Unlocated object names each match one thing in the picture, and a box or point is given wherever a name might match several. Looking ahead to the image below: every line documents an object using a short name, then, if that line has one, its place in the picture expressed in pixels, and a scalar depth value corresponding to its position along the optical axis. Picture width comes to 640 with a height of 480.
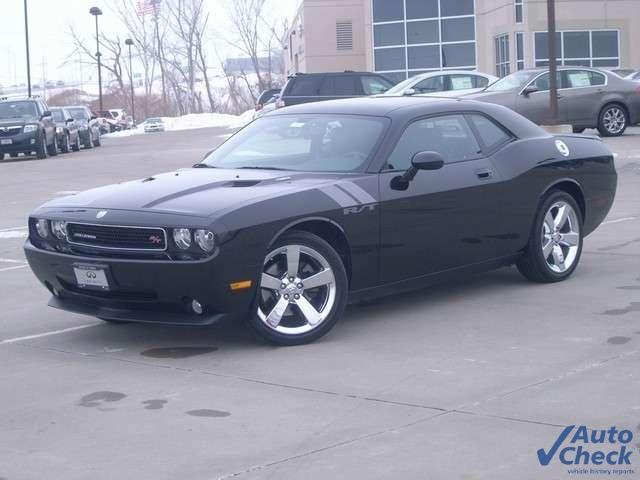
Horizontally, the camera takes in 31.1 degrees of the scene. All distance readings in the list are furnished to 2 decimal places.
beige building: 46.03
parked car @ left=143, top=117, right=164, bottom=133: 66.06
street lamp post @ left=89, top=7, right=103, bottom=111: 71.25
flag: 85.82
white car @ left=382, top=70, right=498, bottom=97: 27.41
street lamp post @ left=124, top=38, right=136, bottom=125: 85.56
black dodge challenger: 6.60
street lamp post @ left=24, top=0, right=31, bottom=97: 56.41
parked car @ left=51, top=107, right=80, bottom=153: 35.97
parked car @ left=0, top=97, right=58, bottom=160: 31.66
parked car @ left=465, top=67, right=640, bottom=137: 24.53
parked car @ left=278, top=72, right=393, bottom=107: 29.36
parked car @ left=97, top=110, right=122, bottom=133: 66.38
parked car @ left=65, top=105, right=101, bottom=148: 40.31
